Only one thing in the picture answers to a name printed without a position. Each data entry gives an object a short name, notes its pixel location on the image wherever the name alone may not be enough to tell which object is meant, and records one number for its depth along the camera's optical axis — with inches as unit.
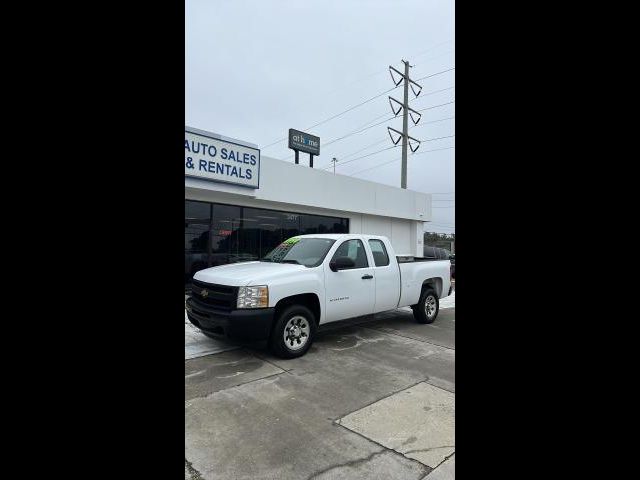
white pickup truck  206.2
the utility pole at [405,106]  1041.5
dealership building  467.2
